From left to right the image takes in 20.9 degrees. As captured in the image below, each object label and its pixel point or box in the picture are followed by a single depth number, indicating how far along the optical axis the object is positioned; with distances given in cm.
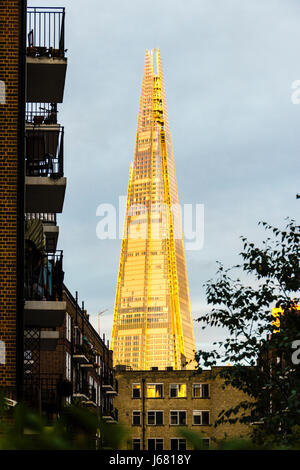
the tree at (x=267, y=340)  1495
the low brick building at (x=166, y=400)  9212
